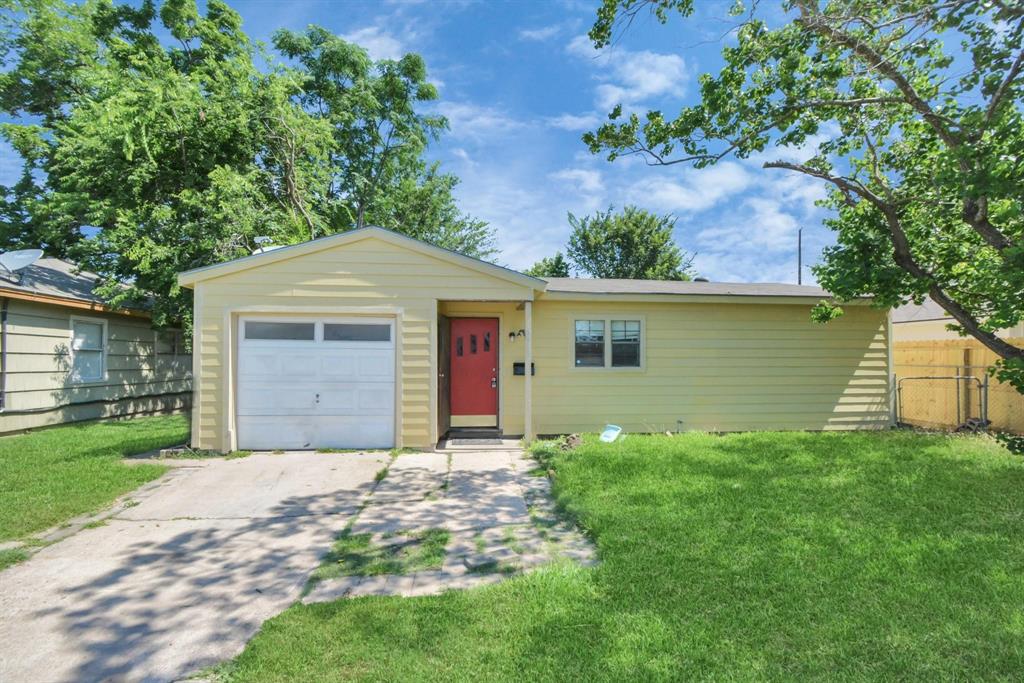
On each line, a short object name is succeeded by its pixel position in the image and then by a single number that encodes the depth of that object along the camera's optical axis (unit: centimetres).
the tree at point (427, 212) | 1953
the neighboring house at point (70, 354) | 894
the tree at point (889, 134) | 575
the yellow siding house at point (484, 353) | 757
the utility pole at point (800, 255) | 3148
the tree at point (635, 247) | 2809
